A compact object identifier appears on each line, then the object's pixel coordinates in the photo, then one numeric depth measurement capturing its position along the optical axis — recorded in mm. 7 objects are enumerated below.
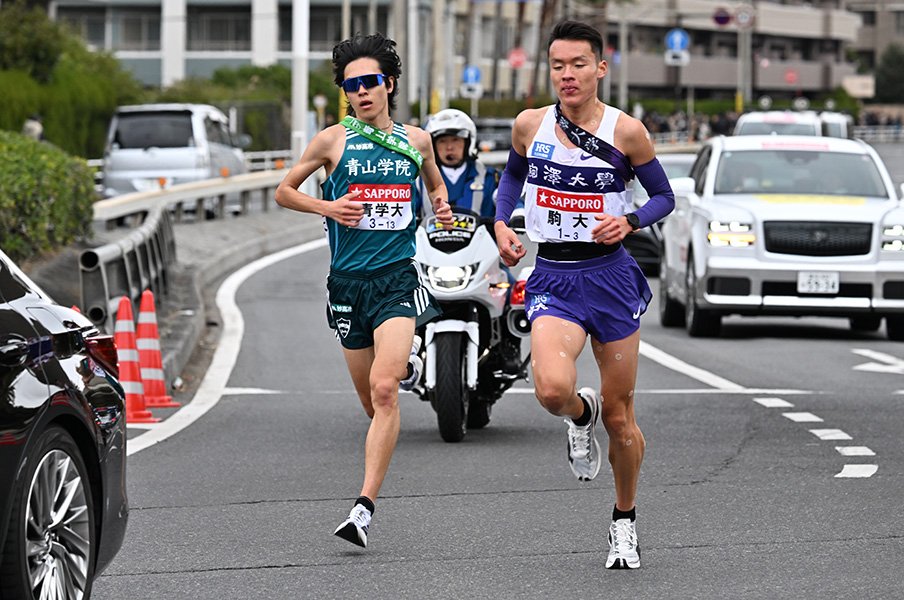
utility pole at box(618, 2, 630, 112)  94781
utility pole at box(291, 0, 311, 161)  41281
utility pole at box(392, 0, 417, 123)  42000
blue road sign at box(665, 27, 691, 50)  96938
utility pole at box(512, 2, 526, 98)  98062
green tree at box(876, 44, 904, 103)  158500
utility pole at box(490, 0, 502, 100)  94812
